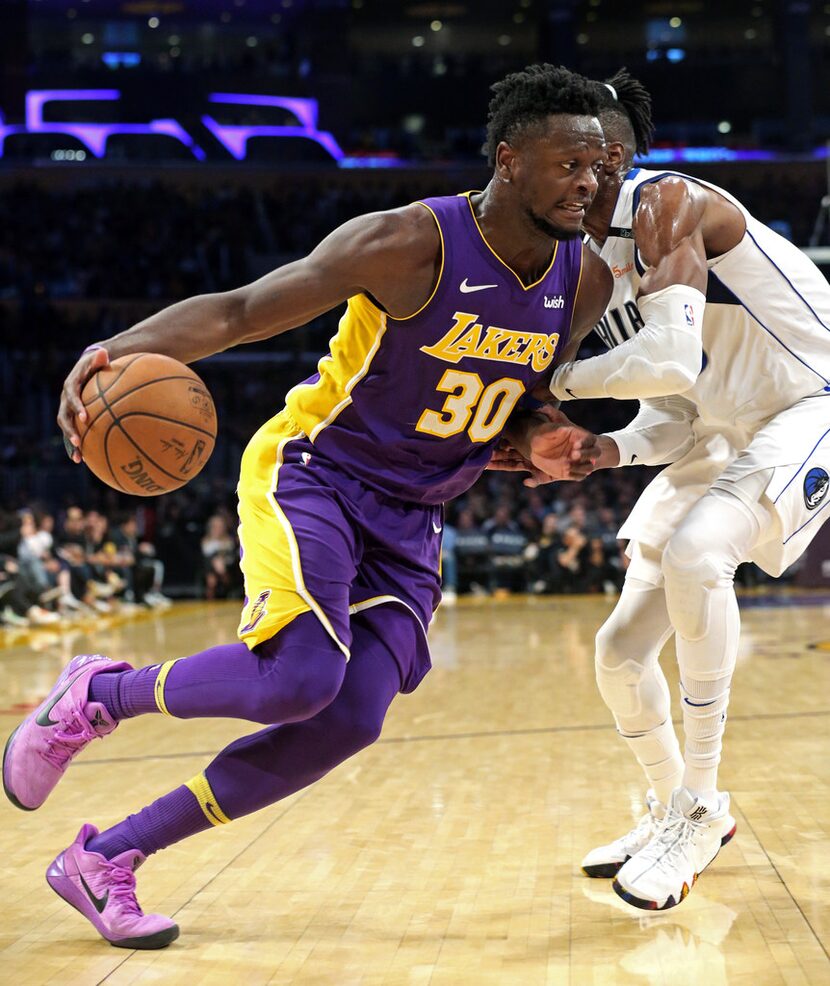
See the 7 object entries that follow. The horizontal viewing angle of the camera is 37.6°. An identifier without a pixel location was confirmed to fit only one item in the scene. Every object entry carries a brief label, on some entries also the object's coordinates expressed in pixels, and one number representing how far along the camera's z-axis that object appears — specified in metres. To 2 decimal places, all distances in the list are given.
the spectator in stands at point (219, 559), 16.50
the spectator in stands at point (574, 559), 16.41
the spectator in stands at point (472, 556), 16.86
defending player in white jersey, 3.06
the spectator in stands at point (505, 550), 16.80
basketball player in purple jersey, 2.79
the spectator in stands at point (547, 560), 16.66
